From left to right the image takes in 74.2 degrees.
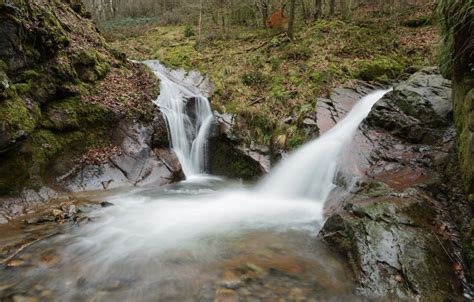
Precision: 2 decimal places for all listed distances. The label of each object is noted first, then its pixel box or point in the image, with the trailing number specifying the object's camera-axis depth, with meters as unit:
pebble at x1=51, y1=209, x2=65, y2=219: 5.64
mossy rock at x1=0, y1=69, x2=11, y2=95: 6.05
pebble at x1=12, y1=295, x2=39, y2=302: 3.53
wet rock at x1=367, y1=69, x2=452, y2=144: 6.86
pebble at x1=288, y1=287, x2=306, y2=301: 3.63
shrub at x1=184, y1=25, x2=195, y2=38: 20.19
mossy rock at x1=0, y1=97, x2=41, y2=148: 5.90
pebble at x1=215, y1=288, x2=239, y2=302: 3.60
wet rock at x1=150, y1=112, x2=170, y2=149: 8.90
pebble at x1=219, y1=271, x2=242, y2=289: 3.84
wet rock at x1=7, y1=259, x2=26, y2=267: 4.17
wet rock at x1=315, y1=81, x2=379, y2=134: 8.99
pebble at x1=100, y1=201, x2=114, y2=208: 6.43
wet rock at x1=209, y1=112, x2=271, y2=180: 8.74
